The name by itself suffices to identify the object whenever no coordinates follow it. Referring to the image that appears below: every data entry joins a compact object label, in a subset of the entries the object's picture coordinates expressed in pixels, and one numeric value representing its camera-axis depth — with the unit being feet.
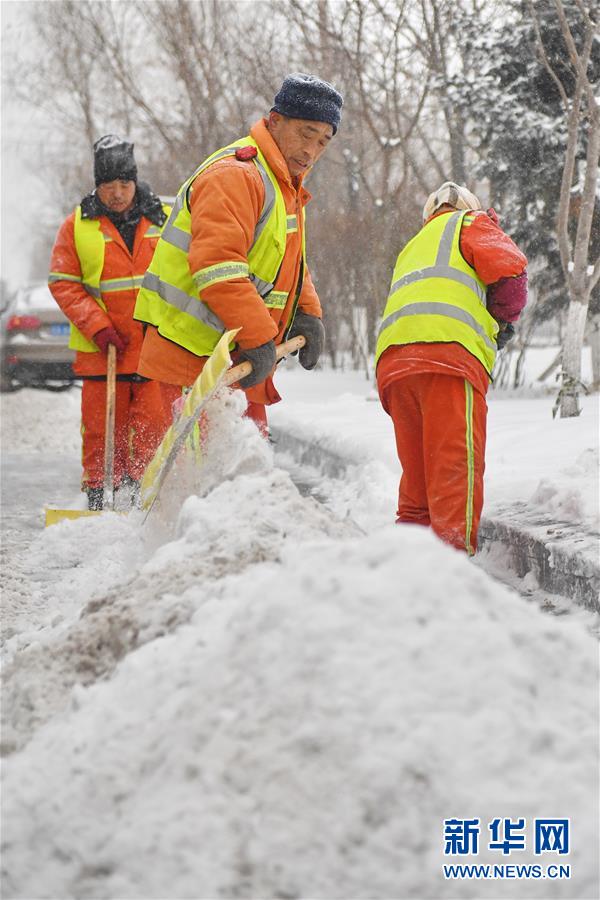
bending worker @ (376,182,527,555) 25.36
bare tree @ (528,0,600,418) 47.12
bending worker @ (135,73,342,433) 24.17
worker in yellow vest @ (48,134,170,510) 37.55
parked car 82.43
